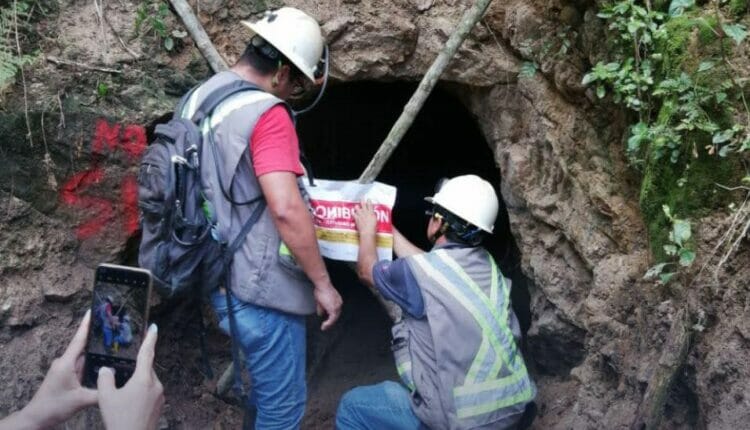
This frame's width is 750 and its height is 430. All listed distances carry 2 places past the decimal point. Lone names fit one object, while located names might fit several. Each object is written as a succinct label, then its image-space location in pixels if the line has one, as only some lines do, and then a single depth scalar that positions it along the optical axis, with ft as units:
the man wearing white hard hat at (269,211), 9.39
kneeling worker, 10.19
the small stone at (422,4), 13.20
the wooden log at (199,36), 12.05
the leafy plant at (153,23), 12.55
